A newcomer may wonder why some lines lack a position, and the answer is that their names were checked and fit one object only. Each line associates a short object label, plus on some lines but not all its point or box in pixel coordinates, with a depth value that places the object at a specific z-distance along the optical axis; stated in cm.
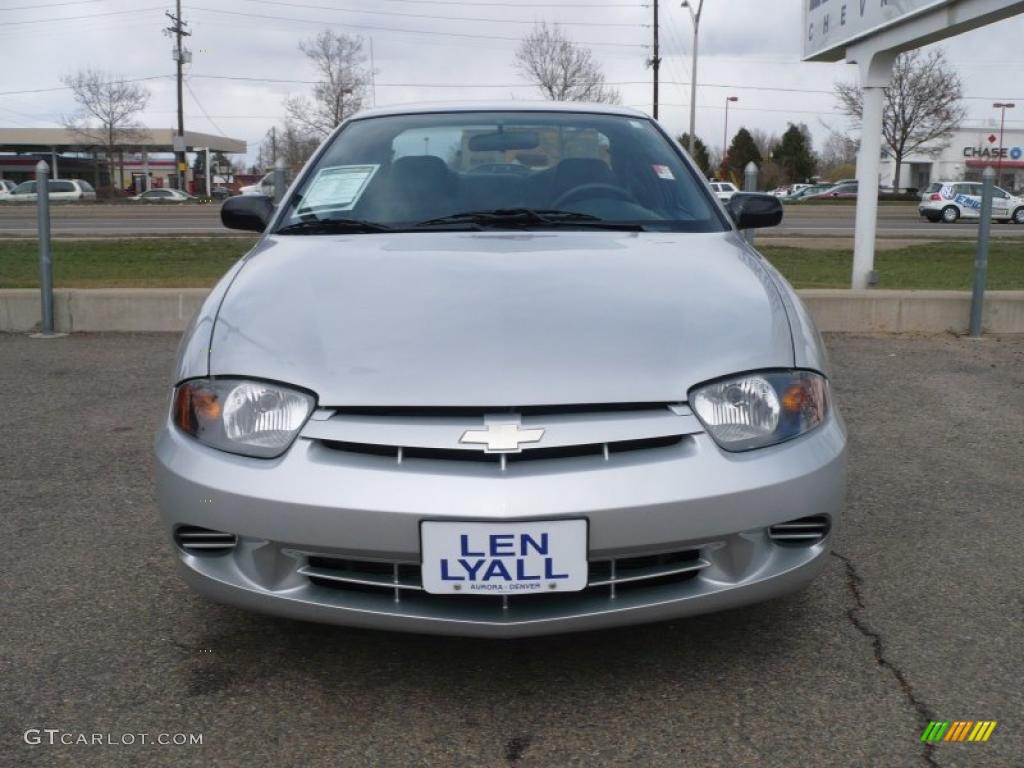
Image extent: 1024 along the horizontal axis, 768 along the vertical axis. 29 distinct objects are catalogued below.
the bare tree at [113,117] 5062
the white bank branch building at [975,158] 6372
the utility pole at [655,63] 4181
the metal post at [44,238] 709
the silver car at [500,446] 207
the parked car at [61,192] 3834
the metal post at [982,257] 711
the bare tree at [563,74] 3684
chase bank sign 6372
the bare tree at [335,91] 3909
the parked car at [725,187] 3852
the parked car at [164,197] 4181
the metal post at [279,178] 825
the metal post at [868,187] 952
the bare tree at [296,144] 4400
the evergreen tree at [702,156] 7457
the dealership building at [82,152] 5997
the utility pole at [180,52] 4530
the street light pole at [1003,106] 5938
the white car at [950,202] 2800
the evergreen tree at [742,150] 8188
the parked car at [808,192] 5267
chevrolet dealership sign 891
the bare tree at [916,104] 4594
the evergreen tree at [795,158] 7912
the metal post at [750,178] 778
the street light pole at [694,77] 3578
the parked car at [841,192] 5066
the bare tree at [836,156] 8530
